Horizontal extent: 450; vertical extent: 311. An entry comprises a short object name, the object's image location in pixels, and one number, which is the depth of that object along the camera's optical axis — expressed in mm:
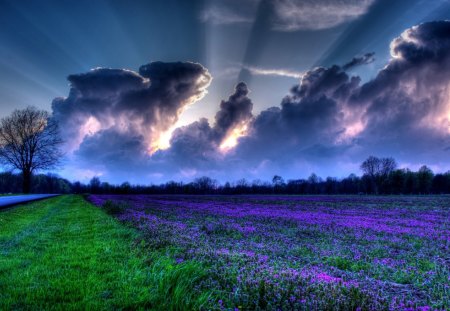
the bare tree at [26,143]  54781
